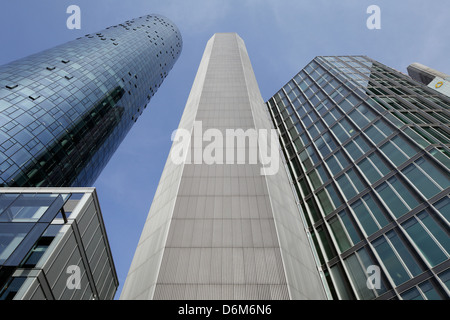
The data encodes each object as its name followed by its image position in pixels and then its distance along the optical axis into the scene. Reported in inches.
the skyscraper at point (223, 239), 513.7
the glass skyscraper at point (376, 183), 710.5
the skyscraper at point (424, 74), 2262.1
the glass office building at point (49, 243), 644.1
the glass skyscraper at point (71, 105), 1546.5
